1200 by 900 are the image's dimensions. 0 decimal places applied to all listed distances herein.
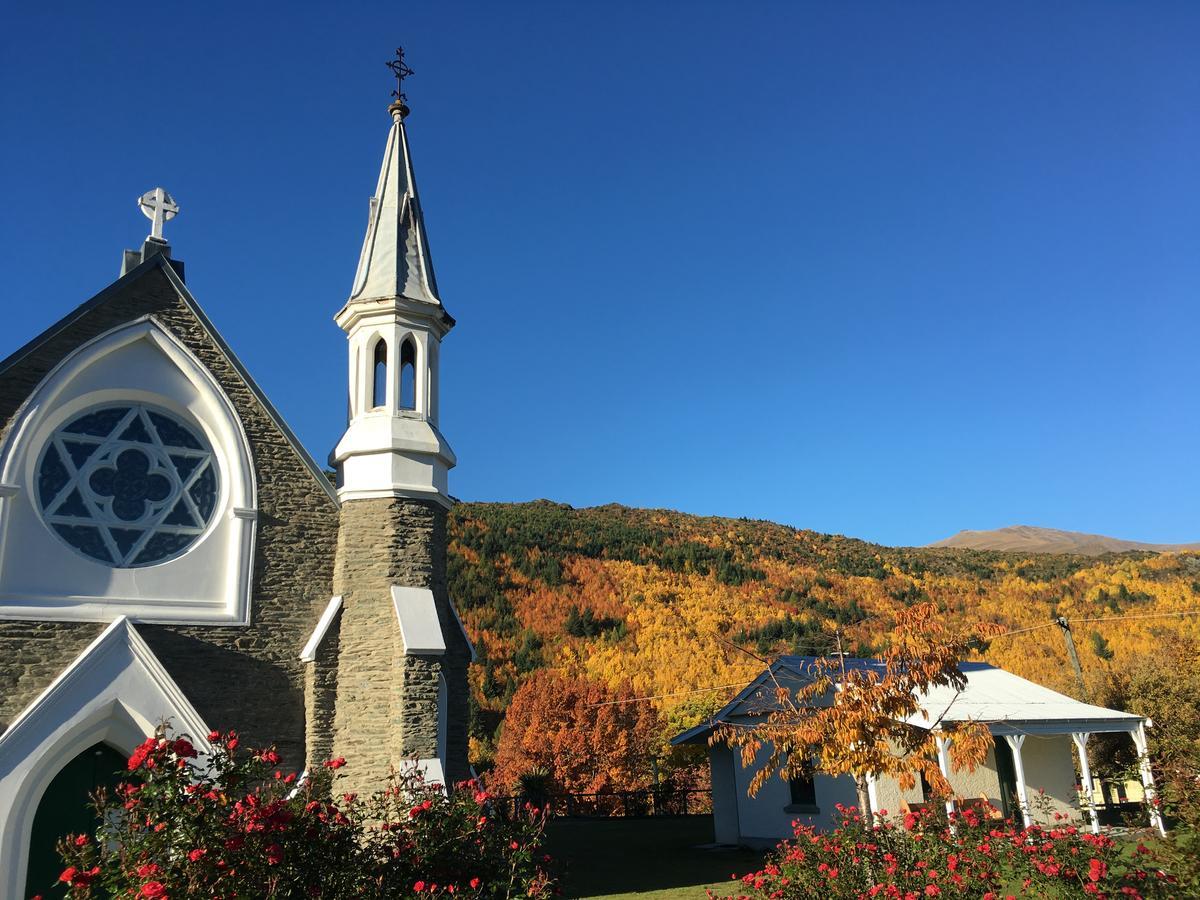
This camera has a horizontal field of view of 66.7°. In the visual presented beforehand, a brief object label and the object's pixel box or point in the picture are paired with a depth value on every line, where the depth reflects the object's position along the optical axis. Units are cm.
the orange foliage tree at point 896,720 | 1170
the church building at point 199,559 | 1148
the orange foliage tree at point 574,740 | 3216
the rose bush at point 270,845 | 639
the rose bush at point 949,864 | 848
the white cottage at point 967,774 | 1936
